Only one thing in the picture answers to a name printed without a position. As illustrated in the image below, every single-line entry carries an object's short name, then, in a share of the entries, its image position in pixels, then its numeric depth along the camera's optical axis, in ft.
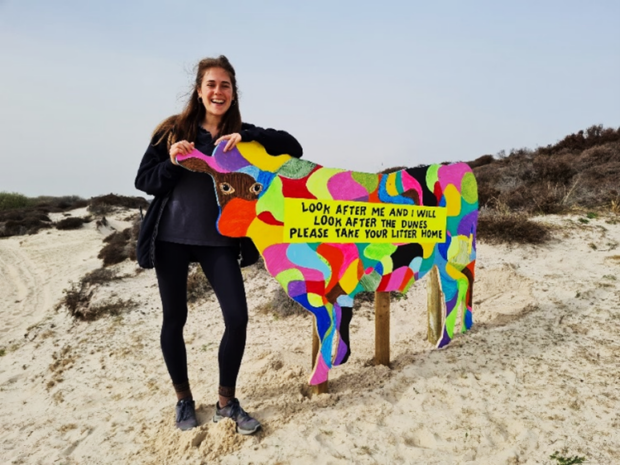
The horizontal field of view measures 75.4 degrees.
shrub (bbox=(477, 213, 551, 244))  18.85
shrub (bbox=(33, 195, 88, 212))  68.34
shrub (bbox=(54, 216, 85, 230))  50.03
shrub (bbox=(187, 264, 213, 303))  19.07
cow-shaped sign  7.81
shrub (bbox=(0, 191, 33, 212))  77.54
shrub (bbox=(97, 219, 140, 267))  28.65
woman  7.25
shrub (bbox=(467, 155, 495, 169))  54.09
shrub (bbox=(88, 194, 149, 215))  61.67
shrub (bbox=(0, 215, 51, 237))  49.01
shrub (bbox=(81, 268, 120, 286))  22.91
